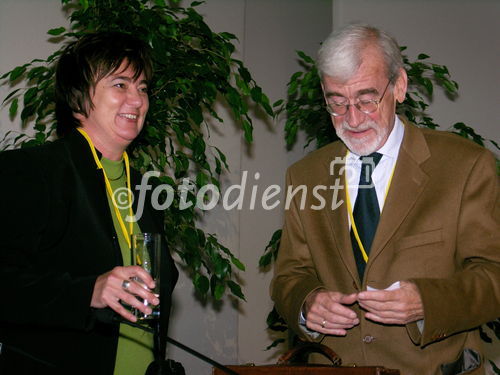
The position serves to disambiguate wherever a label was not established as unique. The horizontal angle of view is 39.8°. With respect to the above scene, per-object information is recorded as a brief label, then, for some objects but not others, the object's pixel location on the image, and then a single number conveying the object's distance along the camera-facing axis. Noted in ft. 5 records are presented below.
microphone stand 4.82
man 6.11
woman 5.84
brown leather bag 5.07
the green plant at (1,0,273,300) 9.23
